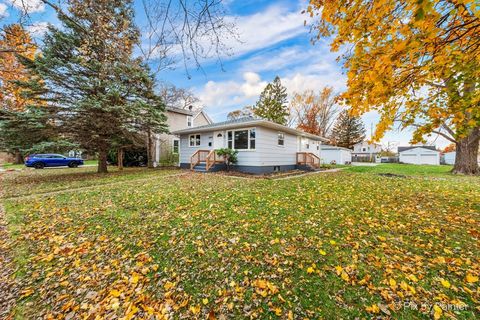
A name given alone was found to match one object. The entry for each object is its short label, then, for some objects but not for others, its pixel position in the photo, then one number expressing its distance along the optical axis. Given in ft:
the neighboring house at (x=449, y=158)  115.21
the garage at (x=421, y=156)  107.24
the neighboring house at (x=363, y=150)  149.07
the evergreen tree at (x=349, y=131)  128.67
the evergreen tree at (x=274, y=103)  103.91
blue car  56.59
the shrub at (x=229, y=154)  40.88
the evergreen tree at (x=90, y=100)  31.22
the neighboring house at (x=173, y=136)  61.52
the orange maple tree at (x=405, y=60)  9.55
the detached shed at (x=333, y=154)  93.35
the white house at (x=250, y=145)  39.55
